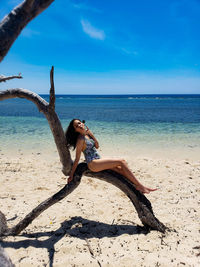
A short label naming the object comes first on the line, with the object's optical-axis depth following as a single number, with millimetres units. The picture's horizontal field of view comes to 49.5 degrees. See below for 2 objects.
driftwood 3734
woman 4039
